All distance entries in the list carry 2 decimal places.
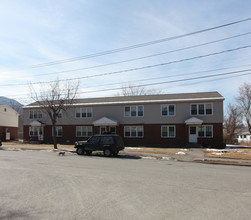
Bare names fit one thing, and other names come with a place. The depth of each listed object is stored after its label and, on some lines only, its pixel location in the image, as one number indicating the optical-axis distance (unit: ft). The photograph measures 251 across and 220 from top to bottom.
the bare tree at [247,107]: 172.31
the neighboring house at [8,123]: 157.17
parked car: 66.74
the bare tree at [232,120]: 209.28
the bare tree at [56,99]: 92.78
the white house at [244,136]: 274.36
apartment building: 99.19
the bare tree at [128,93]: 187.19
